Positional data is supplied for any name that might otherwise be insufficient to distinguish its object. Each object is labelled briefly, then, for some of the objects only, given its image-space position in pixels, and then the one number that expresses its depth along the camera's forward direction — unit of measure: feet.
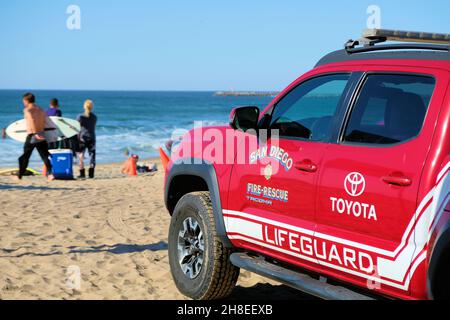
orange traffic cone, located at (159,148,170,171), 50.30
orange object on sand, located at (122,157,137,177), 59.11
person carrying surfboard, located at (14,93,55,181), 41.73
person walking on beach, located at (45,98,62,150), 52.75
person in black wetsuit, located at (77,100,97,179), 49.83
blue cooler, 48.29
